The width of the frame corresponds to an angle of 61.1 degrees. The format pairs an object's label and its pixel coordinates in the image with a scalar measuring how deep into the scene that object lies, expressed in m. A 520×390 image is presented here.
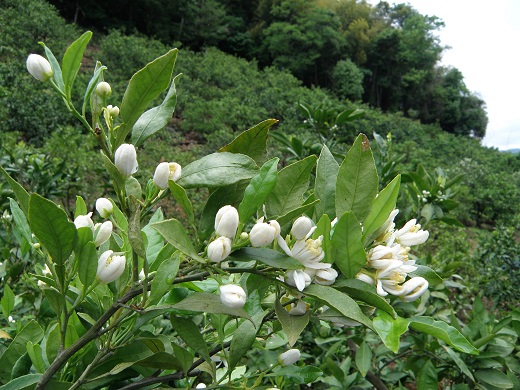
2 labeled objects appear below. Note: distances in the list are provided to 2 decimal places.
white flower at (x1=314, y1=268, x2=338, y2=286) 0.34
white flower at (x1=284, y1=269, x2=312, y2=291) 0.31
